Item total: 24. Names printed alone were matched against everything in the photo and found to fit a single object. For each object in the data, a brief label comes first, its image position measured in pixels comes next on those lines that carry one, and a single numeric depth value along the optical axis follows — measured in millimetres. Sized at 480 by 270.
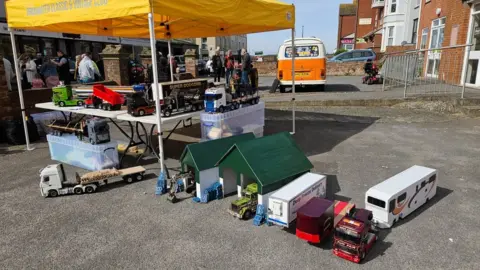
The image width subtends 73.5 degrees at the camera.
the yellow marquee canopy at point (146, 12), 4625
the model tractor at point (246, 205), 3879
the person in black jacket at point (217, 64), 20734
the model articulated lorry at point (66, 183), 4629
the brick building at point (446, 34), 12758
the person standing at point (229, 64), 18250
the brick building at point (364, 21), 52950
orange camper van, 14453
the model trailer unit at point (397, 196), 3512
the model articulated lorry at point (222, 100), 5750
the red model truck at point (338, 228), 2996
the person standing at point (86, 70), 10094
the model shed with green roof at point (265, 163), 3852
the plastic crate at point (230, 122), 5754
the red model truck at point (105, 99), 6070
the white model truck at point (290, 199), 3441
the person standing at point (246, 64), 13992
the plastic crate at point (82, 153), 5598
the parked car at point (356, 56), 26656
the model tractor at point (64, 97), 6750
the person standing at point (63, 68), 11539
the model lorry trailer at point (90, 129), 5508
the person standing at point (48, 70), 11786
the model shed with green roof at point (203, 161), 4348
